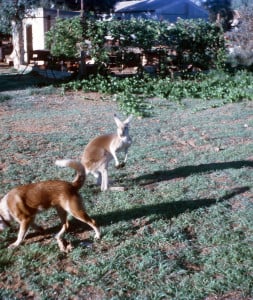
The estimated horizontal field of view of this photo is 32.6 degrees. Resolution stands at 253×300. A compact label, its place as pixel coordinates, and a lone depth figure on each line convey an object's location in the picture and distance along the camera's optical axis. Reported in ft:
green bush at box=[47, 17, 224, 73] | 52.37
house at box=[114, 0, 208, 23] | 124.26
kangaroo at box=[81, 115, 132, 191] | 19.54
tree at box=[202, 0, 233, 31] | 115.28
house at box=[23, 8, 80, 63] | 73.51
